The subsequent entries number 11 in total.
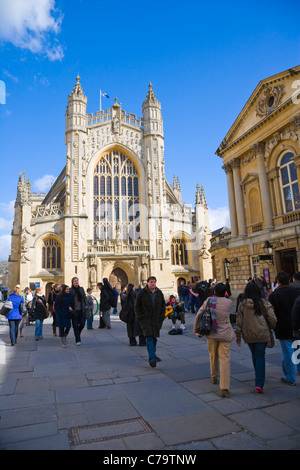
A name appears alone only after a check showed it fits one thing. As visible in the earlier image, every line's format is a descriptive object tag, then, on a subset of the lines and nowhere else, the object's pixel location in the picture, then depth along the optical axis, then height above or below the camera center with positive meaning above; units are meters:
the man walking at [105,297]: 10.66 -0.36
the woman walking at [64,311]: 7.91 -0.61
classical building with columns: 13.77 +5.02
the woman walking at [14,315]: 8.03 -0.65
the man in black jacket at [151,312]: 5.65 -0.52
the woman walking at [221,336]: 4.10 -0.74
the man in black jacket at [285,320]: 4.54 -0.61
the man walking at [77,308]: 8.12 -0.54
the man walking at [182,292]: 13.50 -0.37
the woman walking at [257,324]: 4.18 -0.60
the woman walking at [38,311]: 8.98 -0.65
